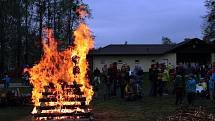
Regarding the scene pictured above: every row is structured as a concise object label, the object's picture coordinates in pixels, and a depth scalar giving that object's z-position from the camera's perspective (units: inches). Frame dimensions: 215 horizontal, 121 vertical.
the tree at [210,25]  1817.4
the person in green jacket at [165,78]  724.3
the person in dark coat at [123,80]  707.5
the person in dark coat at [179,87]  602.8
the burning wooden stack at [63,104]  483.0
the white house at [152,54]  1617.1
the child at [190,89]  591.8
